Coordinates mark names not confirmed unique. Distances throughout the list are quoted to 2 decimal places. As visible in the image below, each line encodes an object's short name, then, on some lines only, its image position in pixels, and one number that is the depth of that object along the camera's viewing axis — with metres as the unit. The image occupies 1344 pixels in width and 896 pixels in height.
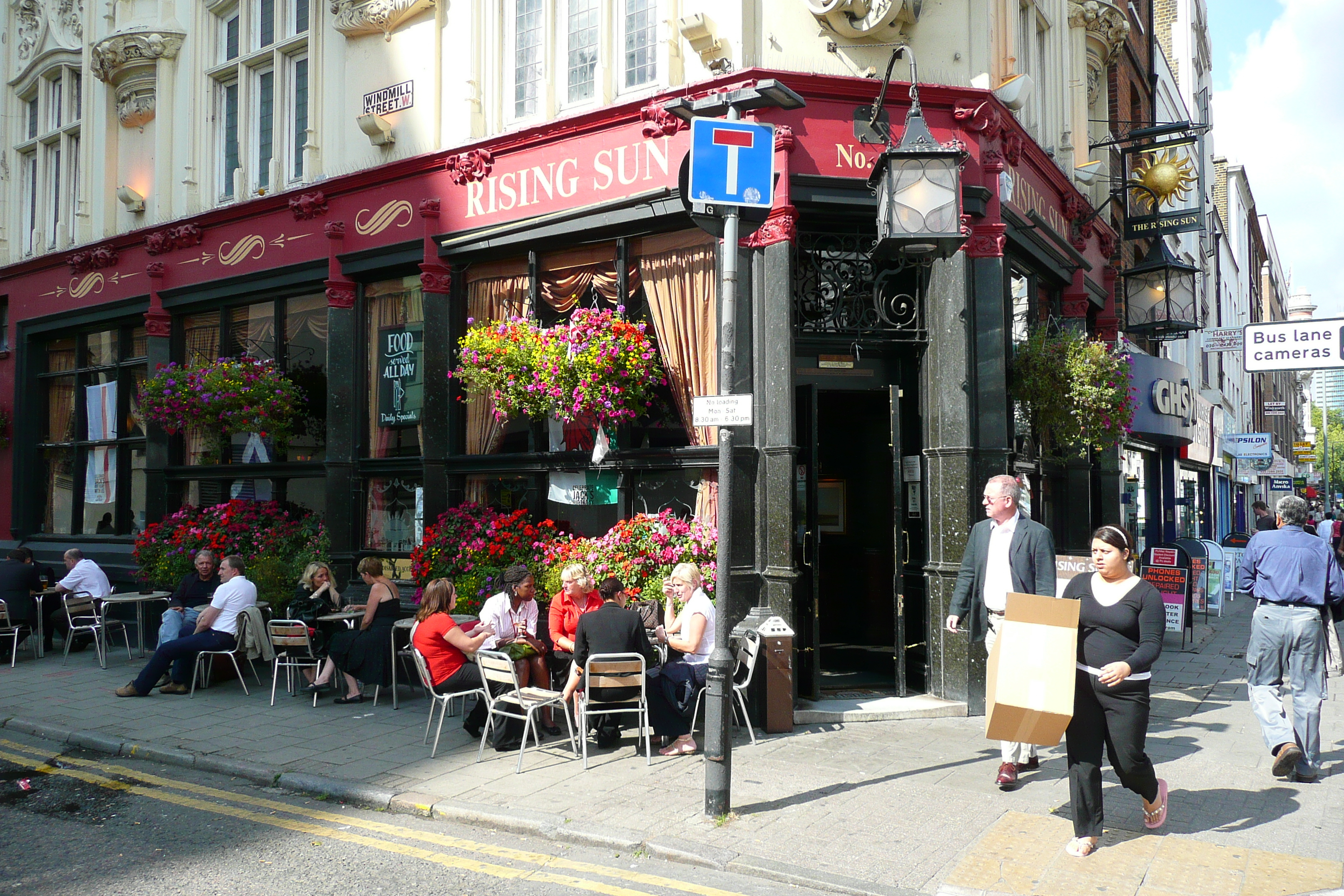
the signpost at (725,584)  5.89
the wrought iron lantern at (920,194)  7.96
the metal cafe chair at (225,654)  10.01
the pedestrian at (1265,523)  10.51
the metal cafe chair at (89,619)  11.80
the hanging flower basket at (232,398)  12.18
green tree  86.56
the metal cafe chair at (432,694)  7.66
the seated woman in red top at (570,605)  8.13
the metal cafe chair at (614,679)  7.09
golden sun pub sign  14.07
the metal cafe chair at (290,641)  9.55
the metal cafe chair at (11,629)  11.68
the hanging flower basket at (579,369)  9.15
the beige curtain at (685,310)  9.34
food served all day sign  11.52
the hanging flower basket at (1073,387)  9.91
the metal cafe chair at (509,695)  7.21
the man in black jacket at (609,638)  7.25
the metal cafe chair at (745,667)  7.65
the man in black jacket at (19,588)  11.83
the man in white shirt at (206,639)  9.83
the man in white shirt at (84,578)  12.33
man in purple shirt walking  6.68
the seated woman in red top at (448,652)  7.89
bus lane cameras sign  11.81
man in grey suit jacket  6.64
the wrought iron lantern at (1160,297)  14.25
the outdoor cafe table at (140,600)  11.52
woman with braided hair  8.16
